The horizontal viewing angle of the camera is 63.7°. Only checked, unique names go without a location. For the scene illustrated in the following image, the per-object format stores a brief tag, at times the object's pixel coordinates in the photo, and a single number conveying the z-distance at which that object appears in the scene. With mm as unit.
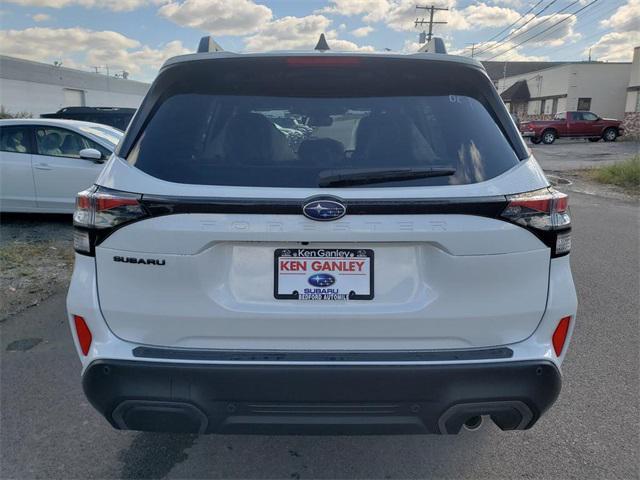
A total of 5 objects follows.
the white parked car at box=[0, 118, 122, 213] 7477
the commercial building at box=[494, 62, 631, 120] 37406
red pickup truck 30125
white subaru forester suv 1939
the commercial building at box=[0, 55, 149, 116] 33812
